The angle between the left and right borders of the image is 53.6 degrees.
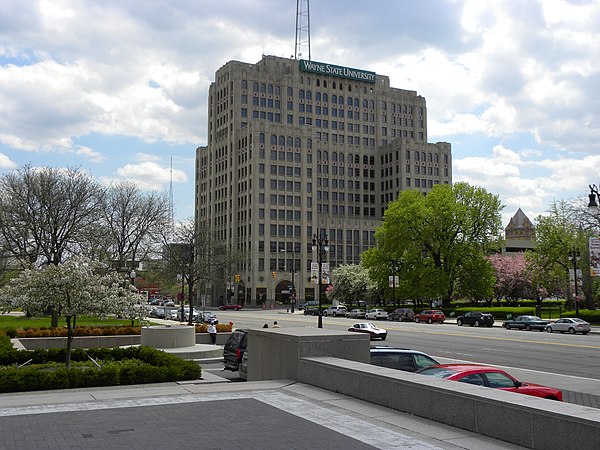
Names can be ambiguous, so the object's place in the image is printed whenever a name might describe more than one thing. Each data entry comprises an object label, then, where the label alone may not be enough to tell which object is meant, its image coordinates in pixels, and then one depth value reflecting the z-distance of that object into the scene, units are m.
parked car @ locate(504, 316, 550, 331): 48.31
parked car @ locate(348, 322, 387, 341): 37.63
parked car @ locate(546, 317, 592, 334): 45.00
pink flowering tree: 85.94
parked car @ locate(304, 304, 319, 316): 85.31
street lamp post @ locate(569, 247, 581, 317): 52.41
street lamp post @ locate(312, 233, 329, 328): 42.22
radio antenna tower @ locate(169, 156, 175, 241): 68.04
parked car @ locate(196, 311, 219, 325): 53.79
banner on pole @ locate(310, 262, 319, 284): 49.98
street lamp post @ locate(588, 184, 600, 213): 25.09
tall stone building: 116.25
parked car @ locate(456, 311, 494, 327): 55.28
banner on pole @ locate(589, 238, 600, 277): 35.62
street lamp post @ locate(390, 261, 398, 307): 68.31
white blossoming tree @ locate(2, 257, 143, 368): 17.19
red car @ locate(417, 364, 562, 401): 11.11
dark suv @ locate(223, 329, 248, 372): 19.19
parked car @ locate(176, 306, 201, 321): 57.78
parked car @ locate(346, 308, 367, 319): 72.81
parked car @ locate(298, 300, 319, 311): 91.97
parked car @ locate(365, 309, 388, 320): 69.25
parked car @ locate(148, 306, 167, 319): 69.38
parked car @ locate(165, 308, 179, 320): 63.09
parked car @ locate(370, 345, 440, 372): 14.33
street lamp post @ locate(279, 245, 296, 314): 115.72
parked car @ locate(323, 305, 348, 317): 81.34
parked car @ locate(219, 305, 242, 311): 105.06
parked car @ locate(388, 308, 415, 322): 65.66
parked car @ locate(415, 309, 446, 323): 61.68
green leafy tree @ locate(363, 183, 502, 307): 68.50
